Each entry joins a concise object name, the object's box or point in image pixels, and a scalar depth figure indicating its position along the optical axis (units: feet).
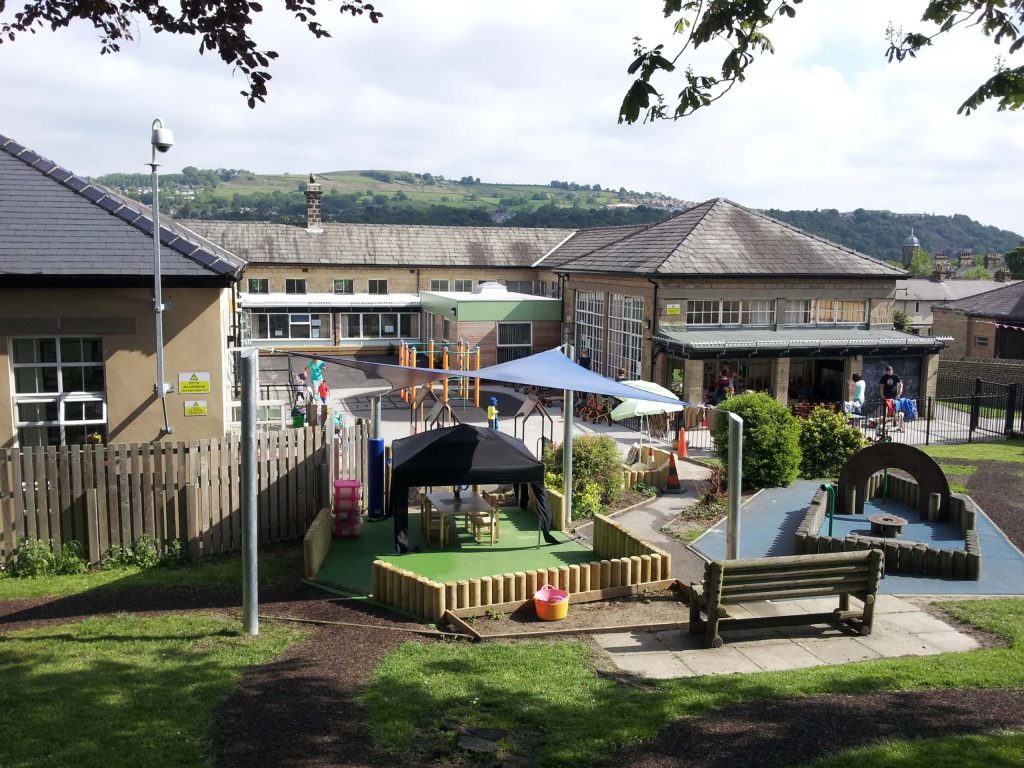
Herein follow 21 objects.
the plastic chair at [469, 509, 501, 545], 44.88
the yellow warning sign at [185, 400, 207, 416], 48.14
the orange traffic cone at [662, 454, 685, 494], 58.49
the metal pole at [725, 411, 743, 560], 34.78
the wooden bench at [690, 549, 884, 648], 31.09
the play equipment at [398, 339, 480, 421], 97.81
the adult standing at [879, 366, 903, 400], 91.35
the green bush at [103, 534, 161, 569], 39.93
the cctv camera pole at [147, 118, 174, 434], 43.01
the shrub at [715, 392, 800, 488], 57.72
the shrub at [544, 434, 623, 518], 53.72
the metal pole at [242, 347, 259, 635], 30.73
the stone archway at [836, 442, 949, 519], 50.08
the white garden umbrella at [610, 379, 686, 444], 65.10
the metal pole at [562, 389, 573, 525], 48.47
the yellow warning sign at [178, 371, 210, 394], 47.88
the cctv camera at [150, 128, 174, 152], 42.89
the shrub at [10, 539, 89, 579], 38.91
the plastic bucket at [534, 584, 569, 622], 33.71
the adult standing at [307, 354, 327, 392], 97.30
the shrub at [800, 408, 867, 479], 61.67
